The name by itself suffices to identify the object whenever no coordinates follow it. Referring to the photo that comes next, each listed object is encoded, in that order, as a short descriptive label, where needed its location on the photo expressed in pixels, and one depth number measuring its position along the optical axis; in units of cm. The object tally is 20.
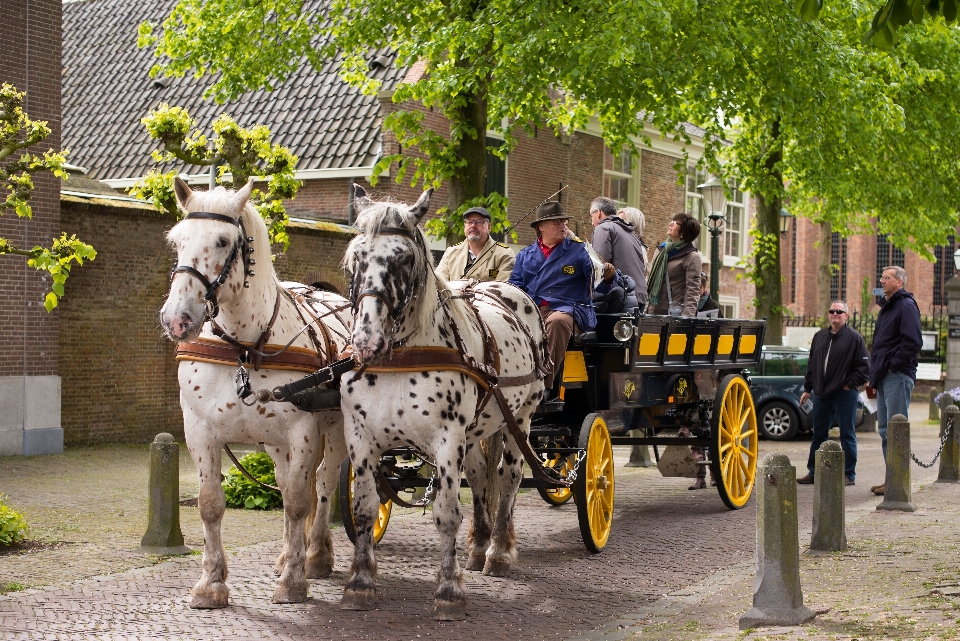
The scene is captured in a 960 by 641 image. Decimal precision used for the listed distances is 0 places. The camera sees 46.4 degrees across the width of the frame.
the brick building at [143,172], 1534
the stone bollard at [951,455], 1321
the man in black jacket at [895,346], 1191
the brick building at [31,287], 1401
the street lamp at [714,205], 1861
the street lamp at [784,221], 2625
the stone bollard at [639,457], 1497
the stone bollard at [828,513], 832
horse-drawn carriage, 826
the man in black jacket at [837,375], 1196
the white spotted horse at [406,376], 592
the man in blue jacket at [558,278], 822
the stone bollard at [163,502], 811
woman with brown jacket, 1078
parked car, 1927
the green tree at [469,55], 1256
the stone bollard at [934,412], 2352
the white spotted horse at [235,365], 596
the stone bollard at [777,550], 609
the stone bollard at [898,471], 1084
